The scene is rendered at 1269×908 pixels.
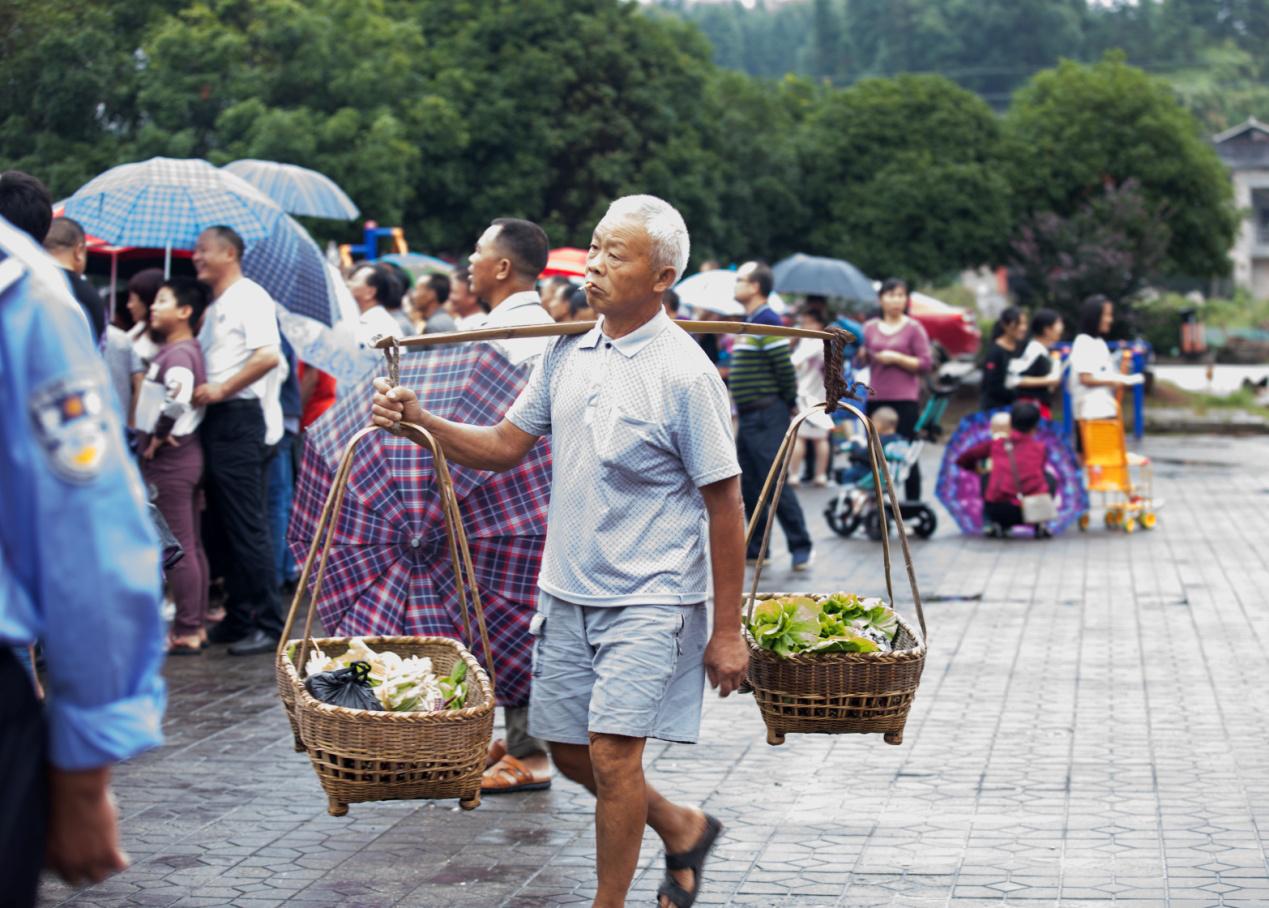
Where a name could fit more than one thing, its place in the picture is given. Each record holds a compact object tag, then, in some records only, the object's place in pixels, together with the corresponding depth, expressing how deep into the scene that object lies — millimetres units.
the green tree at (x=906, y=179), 39406
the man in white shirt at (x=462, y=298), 8922
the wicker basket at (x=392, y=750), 4254
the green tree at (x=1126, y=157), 38375
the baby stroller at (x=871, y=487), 13773
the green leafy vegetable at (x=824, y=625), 4895
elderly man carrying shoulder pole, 4367
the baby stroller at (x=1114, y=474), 14680
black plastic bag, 4586
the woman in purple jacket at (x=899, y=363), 14172
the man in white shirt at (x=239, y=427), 8711
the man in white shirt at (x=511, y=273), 6047
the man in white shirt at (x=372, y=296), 10008
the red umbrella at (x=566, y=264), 17328
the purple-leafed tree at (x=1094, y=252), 29531
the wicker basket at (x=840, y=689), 4820
